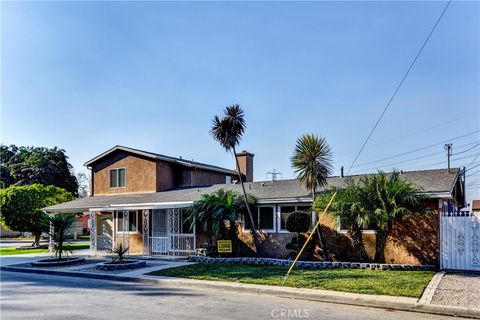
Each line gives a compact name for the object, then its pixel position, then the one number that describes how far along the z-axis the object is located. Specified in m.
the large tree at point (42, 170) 52.34
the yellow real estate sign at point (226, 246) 18.65
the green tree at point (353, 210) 15.30
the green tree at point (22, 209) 29.58
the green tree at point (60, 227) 19.28
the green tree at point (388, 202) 14.71
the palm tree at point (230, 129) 18.47
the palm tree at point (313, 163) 17.17
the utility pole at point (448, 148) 19.55
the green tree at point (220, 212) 18.59
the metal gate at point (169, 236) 21.06
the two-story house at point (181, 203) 15.76
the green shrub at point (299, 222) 17.47
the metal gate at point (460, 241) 14.31
